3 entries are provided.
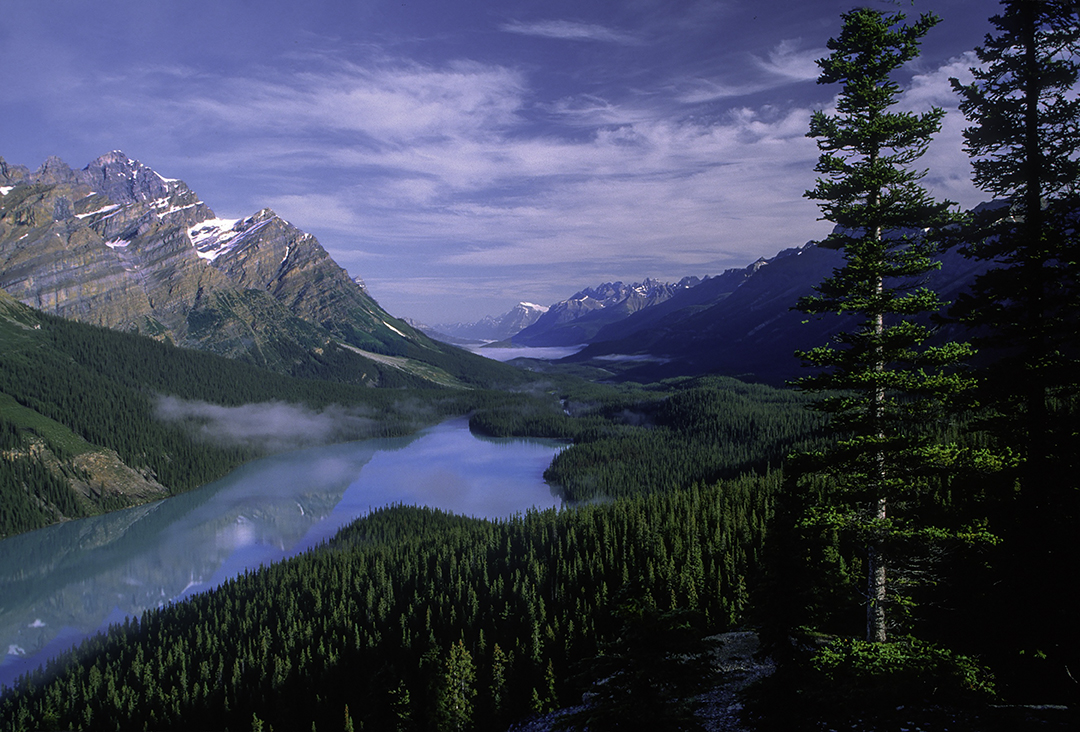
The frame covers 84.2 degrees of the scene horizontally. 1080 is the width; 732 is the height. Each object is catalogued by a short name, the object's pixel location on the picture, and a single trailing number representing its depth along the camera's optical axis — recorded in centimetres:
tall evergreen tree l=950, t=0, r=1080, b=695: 1773
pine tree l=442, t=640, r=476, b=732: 4894
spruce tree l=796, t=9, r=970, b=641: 1939
